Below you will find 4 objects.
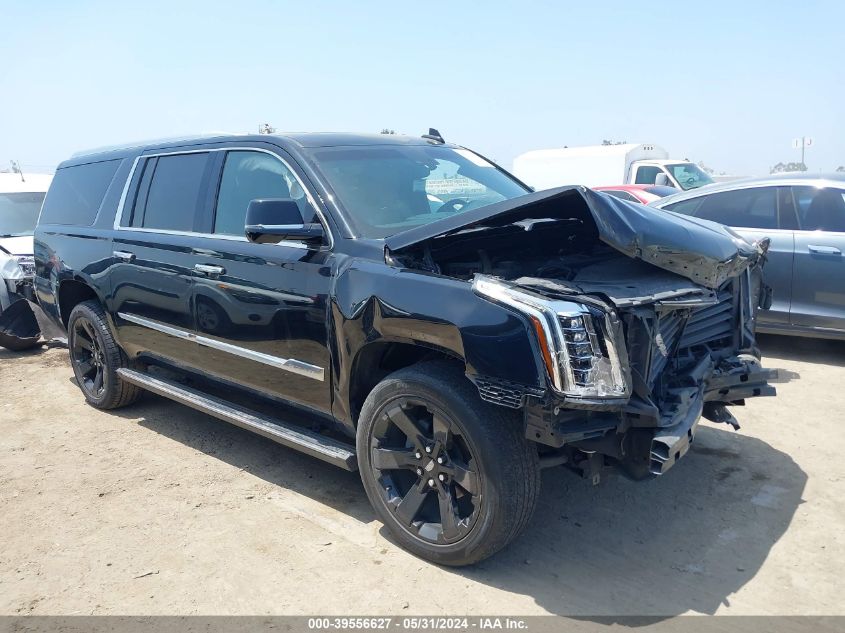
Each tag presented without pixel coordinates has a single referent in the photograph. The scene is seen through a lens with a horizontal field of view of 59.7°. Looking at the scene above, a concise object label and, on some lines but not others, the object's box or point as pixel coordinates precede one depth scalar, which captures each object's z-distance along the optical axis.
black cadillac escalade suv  3.03
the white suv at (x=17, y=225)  7.70
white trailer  16.30
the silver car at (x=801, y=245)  6.27
